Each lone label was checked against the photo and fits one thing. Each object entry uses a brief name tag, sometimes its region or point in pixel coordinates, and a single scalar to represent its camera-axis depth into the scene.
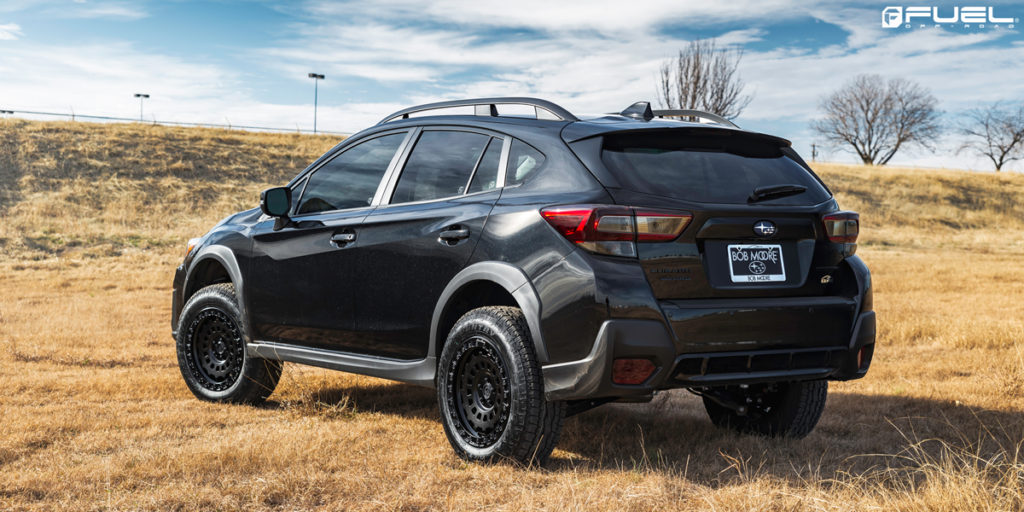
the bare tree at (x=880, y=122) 77.12
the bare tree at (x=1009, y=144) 78.62
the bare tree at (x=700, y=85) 41.66
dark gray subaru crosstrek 3.82
